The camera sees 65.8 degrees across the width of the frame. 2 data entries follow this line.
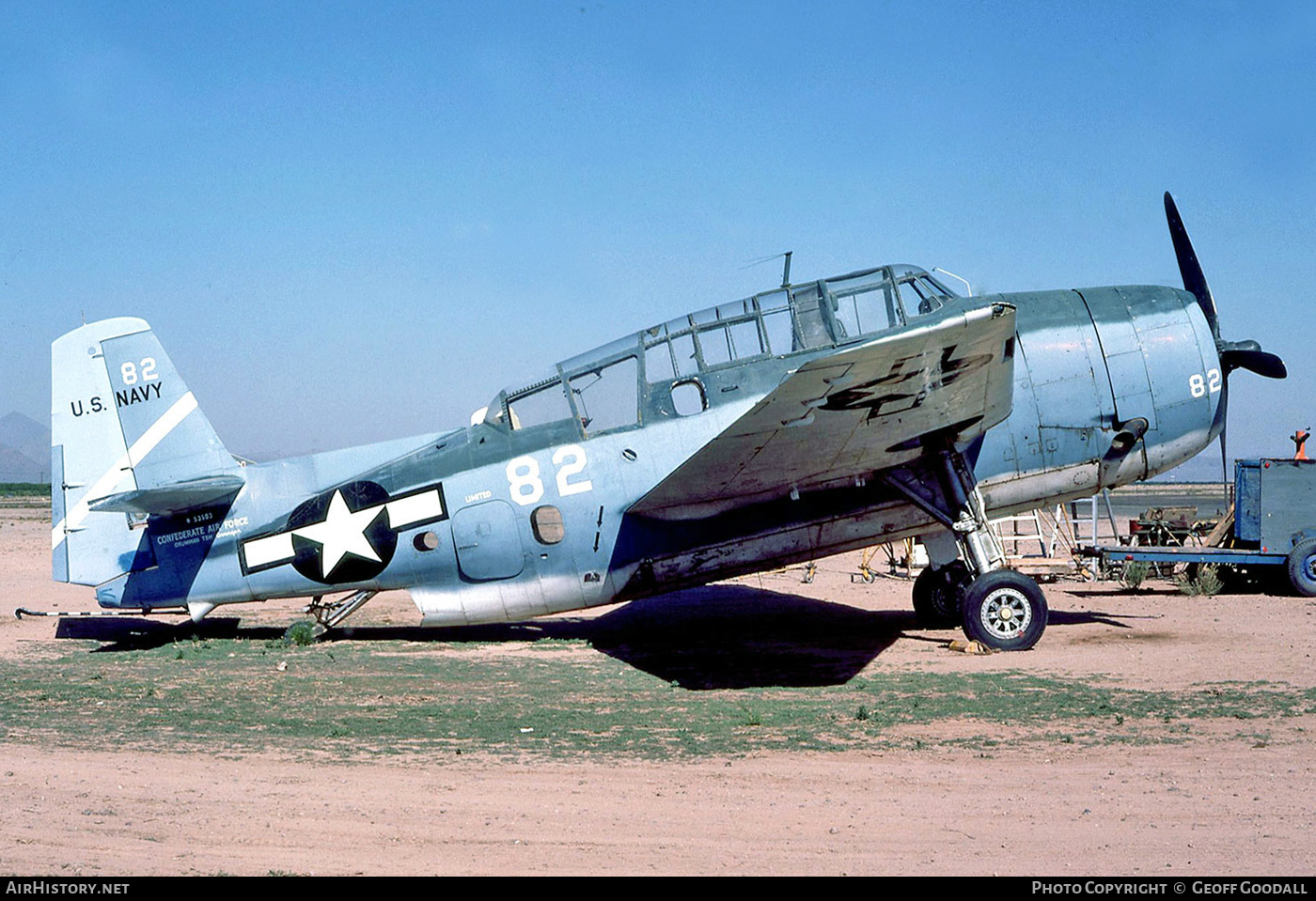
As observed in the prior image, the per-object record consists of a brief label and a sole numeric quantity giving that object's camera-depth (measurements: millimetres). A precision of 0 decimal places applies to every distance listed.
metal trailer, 14836
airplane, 10453
